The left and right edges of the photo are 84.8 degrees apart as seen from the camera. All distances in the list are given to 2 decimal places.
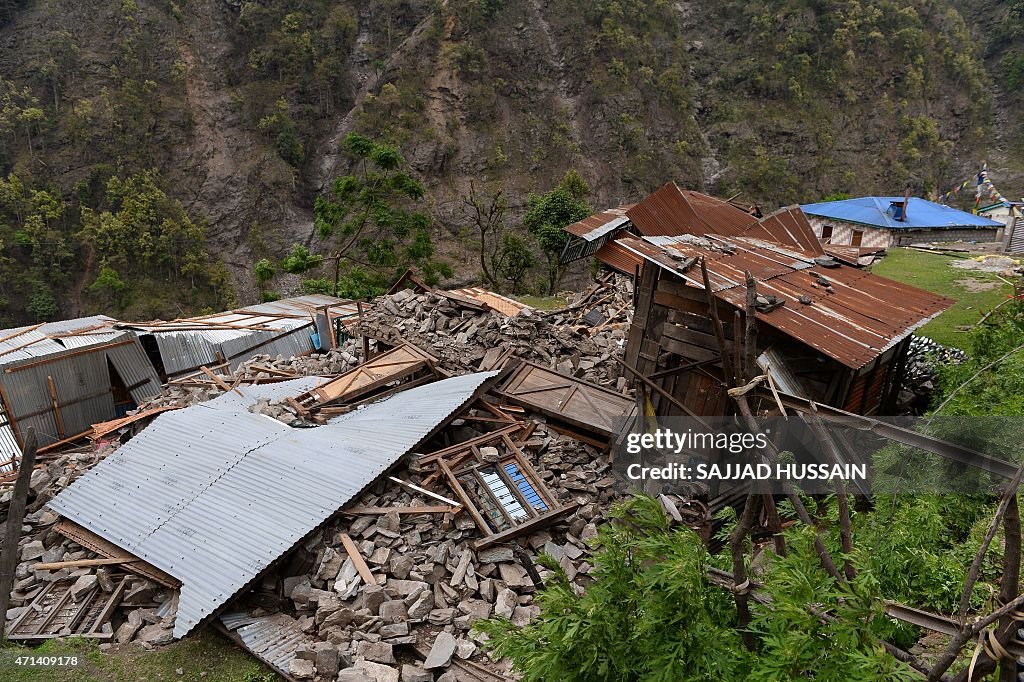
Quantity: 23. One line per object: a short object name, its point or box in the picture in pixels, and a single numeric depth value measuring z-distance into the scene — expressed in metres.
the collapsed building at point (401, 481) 6.12
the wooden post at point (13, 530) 6.03
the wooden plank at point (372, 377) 9.38
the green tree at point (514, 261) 27.94
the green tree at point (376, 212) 24.31
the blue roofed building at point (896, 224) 29.98
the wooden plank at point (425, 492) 7.33
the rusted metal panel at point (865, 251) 23.78
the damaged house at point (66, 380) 11.64
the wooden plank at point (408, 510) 7.00
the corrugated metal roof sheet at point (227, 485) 6.35
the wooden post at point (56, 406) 12.23
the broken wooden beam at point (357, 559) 6.33
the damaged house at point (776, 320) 7.24
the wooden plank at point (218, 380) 11.74
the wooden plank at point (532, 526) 6.88
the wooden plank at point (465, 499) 7.07
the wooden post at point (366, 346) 12.37
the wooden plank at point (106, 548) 6.61
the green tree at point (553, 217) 25.80
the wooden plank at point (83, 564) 6.89
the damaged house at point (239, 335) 14.58
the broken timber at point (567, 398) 8.91
